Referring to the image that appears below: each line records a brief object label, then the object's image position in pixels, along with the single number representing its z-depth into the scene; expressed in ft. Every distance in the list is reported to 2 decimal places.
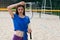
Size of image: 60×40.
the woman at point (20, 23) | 15.44
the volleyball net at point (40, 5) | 89.02
